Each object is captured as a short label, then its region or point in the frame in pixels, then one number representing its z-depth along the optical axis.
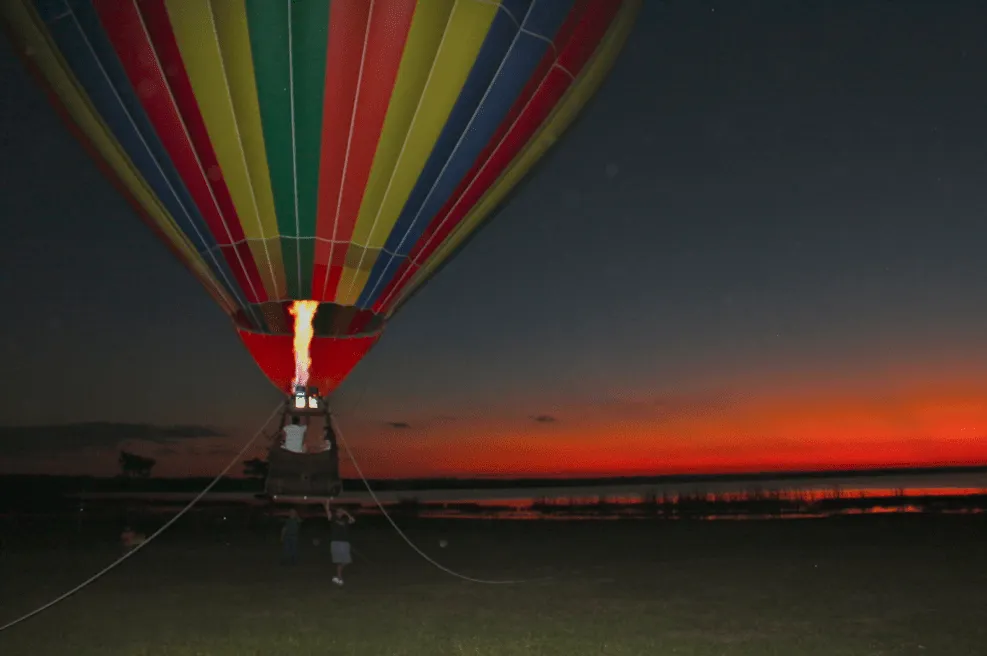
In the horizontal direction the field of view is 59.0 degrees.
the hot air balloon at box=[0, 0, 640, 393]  7.56
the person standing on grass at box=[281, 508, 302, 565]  13.12
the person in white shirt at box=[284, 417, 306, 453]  8.34
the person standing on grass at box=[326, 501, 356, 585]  11.23
